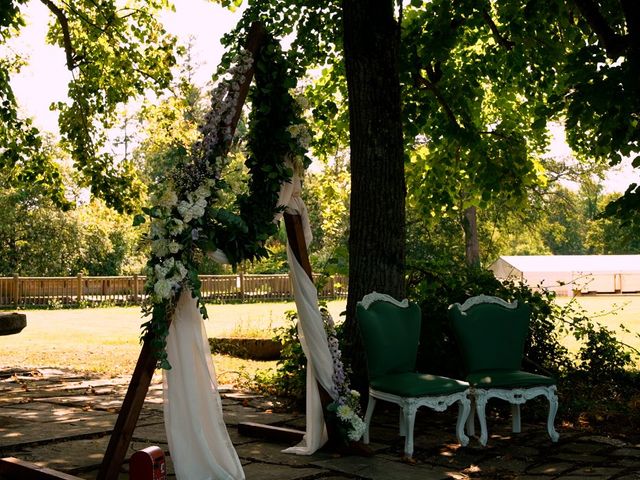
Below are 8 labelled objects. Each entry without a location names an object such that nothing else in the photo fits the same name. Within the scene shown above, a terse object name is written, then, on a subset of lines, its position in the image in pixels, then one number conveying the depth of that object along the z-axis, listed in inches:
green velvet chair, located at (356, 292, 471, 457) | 241.8
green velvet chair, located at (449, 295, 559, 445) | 259.3
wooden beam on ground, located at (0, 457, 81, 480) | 195.6
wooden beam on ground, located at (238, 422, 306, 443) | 254.1
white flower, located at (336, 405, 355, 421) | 237.0
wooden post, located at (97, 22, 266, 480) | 190.7
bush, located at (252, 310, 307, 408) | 320.3
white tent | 1528.1
